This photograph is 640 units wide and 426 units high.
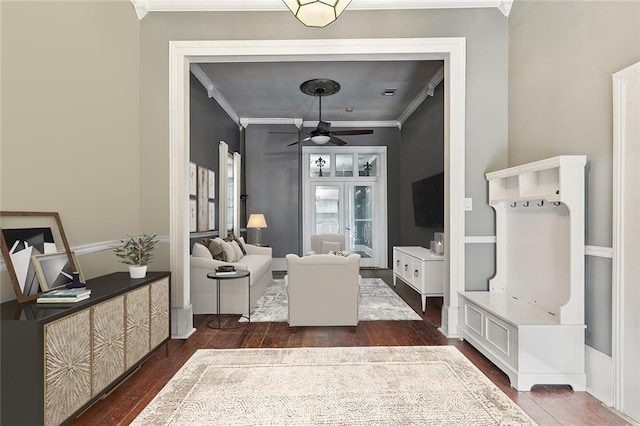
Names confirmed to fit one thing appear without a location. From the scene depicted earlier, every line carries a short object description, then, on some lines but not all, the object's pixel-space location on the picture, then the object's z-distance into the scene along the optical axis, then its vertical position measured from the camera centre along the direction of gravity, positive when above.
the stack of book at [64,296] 2.01 -0.49
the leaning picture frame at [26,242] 2.03 -0.19
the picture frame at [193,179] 4.79 +0.46
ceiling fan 5.49 +2.01
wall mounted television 5.11 +0.17
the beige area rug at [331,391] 2.12 -1.25
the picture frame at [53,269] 2.20 -0.38
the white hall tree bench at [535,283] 2.43 -0.60
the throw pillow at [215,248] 4.78 -0.50
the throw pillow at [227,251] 5.01 -0.57
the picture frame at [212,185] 5.70 +0.45
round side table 3.80 -0.71
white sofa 4.25 -0.96
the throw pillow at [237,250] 5.33 -0.59
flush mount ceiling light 2.26 +1.34
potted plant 2.82 -0.36
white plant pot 2.81 -0.47
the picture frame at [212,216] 5.72 -0.07
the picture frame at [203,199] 5.19 +0.20
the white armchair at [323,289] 3.57 -0.81
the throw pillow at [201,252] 4.44 -0.51
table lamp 6.95 -0.20
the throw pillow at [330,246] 6.55 -0.64
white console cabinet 4.38 -0.80
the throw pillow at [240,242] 5.92 -0.53
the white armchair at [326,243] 6.57 -0.59
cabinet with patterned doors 1.69 -0.77
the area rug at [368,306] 4.19 -1.26
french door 7.99 +0.32
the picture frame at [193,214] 4.85 -0.03
